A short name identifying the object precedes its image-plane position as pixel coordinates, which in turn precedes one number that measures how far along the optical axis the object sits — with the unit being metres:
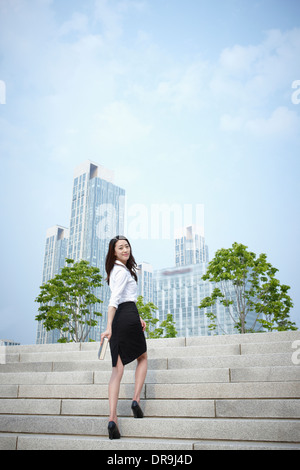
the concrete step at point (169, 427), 3.41
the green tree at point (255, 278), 21.94
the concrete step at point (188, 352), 5.44
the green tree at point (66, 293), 23.03
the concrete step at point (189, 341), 5.97
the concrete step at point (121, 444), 3.21
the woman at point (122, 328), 3.77
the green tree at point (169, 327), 29.48
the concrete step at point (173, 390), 4.10
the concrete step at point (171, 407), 3.78
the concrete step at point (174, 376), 4.39
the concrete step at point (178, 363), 4.82
